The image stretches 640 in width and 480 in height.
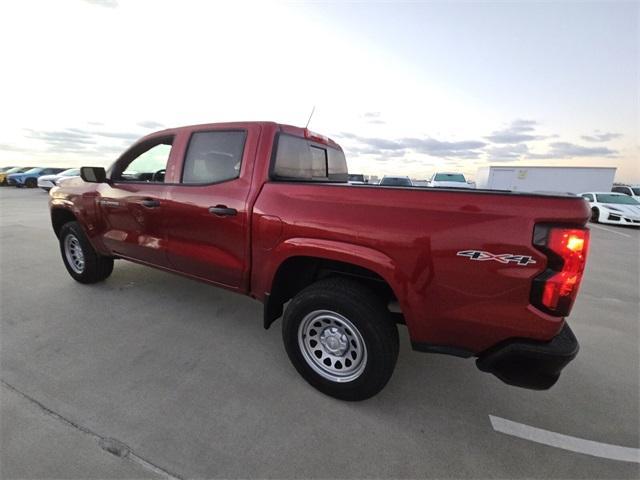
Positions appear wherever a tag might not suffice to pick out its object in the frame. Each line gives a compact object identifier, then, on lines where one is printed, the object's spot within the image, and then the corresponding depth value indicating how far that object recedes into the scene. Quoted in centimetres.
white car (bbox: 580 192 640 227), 1258
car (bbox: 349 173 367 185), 1636
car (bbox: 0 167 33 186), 2488
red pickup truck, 164
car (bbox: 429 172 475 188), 1758
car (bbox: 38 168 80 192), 1909
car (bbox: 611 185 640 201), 1999
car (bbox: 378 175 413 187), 1604
